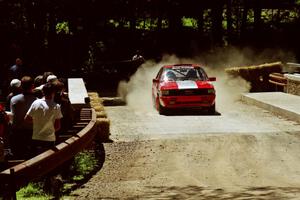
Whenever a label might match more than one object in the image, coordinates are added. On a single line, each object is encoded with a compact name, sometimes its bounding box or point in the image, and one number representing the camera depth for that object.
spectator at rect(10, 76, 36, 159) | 16.14
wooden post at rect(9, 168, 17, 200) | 10.25
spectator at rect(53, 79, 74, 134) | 17.03
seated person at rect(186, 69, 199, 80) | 34.48
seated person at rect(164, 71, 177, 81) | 34.39
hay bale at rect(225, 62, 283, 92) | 47.33
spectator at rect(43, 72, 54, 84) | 19.11
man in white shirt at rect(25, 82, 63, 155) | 14.86
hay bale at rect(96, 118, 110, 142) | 23.68
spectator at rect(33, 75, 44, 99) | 16.32
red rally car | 32.88
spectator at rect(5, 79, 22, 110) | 16.76
